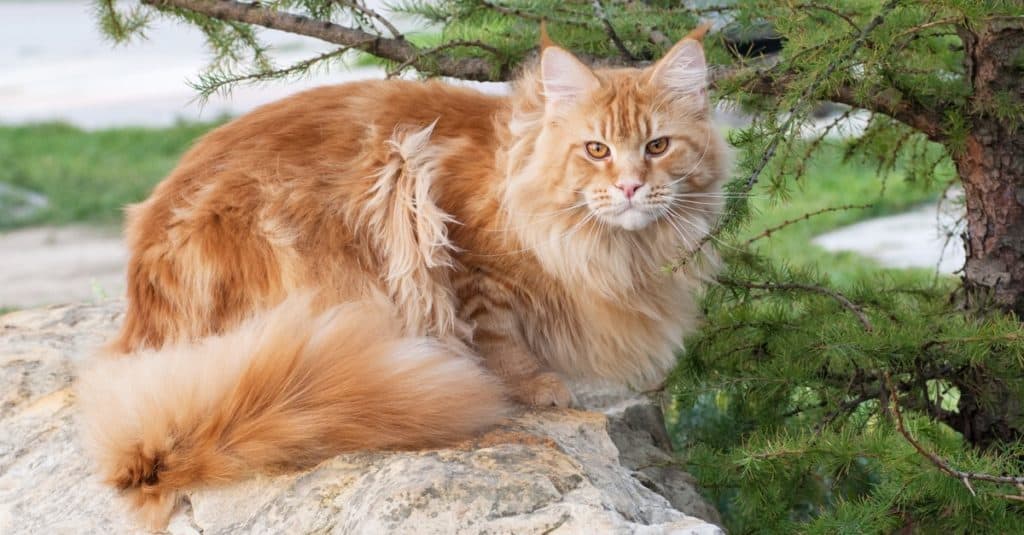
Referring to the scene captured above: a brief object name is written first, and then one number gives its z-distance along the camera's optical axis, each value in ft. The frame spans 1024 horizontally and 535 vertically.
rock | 5.98
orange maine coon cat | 7.76
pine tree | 7.01
